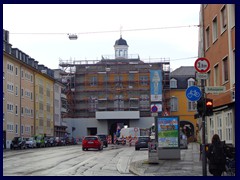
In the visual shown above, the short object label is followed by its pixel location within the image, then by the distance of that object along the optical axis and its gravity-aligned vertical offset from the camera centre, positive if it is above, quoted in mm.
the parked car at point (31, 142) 66306 -2416
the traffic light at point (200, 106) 17438 +619
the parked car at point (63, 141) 82288 -2764
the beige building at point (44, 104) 86688 +3795
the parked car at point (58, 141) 79469 -2653
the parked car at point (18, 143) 62094 -2335
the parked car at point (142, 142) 51969 -1922
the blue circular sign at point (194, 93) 17609 +1088
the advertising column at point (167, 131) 28391 -421
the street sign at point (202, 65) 17625 +2092
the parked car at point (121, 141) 76238 -2621
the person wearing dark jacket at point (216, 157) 15172 -1038
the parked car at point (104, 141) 64225 -2193
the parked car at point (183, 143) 47066 -1868
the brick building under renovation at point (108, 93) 93250 +5941
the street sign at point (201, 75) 17359 +1704
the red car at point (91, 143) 50906 -1926
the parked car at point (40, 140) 70000 -2222
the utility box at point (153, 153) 25547 -1514
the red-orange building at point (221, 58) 25656 +3732
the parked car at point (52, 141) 75562 -2523
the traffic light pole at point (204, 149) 16641 -874
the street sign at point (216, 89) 17297 +1203
